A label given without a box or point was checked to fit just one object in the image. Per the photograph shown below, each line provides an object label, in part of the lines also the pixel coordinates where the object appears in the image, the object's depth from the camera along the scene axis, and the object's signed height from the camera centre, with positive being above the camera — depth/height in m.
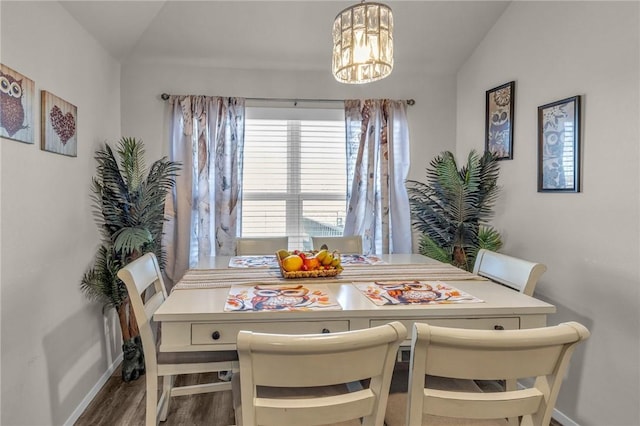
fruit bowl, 1.77 -0.27
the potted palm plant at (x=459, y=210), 2.66 +0.02
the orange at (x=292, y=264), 1.77 -0.24
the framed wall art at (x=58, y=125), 1.88 +0.44
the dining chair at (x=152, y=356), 1.52 -0.62
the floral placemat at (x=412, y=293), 1.46 -0.33
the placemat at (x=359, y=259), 2.20 -0.28
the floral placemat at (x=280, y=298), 1.37 -0.33
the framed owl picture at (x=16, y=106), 1.57 +0.45
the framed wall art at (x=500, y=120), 2.63 +0.66
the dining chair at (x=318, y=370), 0.86 -0.37
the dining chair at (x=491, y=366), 0.88 -0.37
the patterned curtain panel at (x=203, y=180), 2.99 +0.24
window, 3.20 +0.32
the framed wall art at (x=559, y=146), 2.08 +0.39
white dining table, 1.31 -0.36
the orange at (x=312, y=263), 1.81 -0.24
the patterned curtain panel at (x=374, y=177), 3.16 +0.29
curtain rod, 3.13 +0.92
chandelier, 1.54 +0.72
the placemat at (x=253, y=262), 2.07 -0.28
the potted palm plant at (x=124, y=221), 2.40 -0.07
